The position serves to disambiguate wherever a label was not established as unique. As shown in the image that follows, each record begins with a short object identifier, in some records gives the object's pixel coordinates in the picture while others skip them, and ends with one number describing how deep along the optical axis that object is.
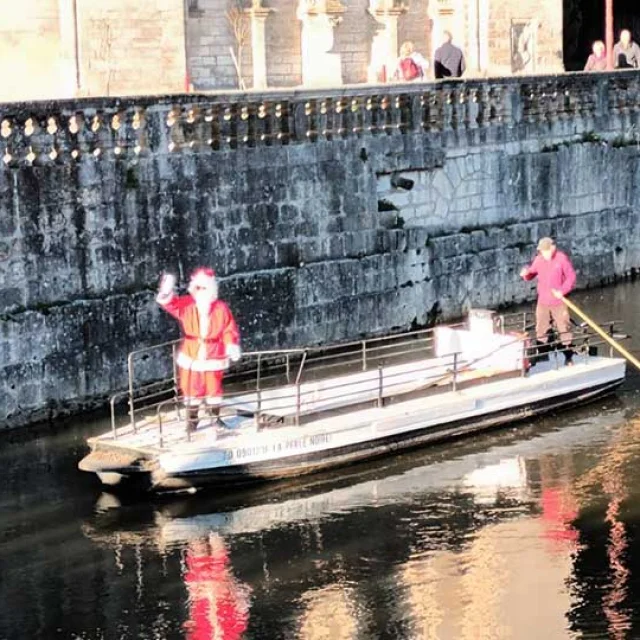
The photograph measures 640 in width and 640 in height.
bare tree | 31.28
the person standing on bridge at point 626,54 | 30.94
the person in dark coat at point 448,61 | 28.36
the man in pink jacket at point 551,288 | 20.08
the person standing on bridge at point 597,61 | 30.69
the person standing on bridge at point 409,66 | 28.66
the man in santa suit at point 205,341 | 17.05
